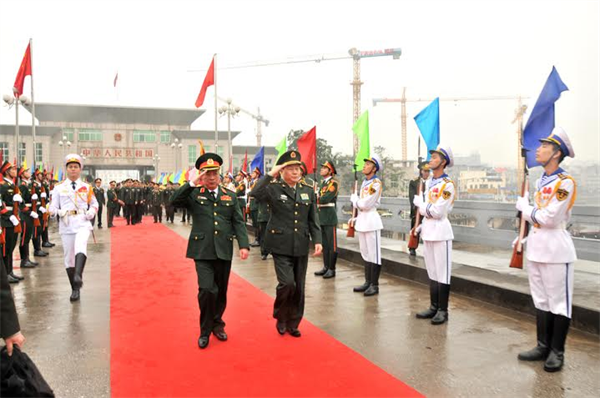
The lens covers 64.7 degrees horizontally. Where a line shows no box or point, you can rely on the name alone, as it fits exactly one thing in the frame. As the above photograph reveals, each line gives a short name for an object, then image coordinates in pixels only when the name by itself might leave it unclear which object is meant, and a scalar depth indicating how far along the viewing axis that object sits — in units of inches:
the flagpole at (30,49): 612.7
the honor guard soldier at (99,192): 741.9
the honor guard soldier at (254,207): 433.7
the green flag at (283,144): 426.0
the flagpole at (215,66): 726.5
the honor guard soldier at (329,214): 295.7
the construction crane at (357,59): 3267.7
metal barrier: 288.7
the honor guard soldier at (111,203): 719.7
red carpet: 133.6
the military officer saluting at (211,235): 175.0
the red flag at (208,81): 706.6
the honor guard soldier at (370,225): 252.8
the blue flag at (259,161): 476.1
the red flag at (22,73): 581.6
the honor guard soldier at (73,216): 244.4
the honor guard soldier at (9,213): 281.6
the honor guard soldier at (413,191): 373.2
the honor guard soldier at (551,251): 151.0
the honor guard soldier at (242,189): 425.0
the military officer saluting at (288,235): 184.7
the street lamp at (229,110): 807.1
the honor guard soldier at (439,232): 201.3
